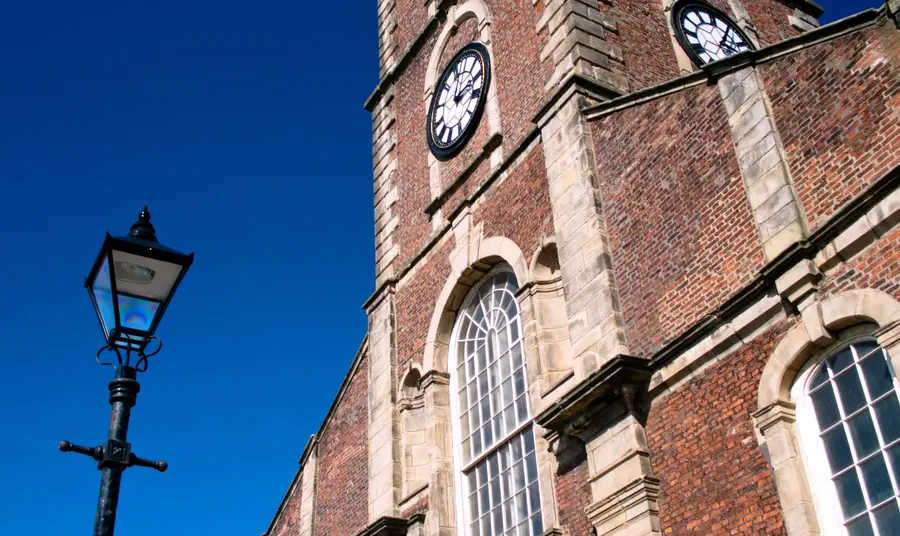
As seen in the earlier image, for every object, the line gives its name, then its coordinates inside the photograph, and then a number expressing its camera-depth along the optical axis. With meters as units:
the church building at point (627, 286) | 9.48
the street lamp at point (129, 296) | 6.87
